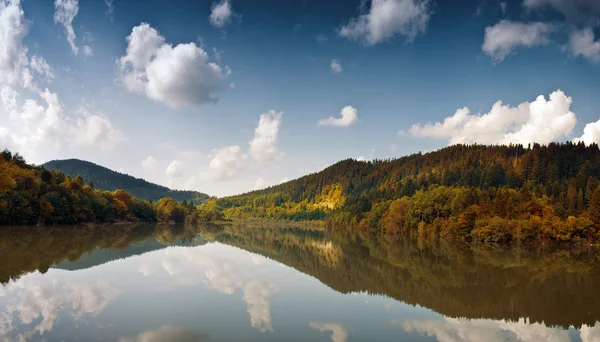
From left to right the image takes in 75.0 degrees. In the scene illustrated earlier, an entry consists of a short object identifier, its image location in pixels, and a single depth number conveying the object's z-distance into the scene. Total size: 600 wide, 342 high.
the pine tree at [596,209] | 64.00
